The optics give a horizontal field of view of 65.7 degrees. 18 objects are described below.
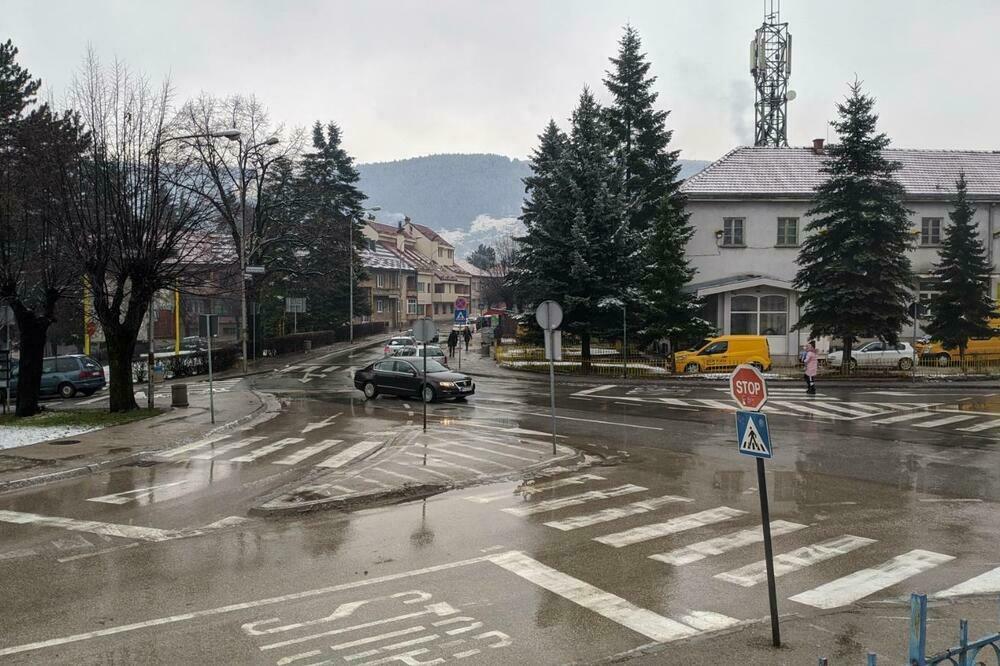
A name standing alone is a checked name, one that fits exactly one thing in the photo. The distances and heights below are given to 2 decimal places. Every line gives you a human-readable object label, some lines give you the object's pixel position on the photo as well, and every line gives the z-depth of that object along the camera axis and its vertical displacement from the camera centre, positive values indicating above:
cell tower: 59.09 +18.92
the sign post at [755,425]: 5.99 -0.87
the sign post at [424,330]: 18.44 -0.12
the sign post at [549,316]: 15.84 +0.17
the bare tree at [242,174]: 40.38 +8.48
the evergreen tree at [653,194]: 36.72 +7.12
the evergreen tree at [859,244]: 31.69 +3.22
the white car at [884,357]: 34.91 -1.59
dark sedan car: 25.42 -1.86
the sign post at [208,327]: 19.97 -0.01
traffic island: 11.31 -2.55
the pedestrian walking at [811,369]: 26.61 -1.61
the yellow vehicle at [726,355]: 33.28 -1.39
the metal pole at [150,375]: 22.38 -1.43
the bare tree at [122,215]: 19.48 +2.89
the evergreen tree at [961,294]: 34.03 +1.20
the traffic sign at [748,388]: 6.56 -0.56
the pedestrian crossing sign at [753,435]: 6.36 -0.94
